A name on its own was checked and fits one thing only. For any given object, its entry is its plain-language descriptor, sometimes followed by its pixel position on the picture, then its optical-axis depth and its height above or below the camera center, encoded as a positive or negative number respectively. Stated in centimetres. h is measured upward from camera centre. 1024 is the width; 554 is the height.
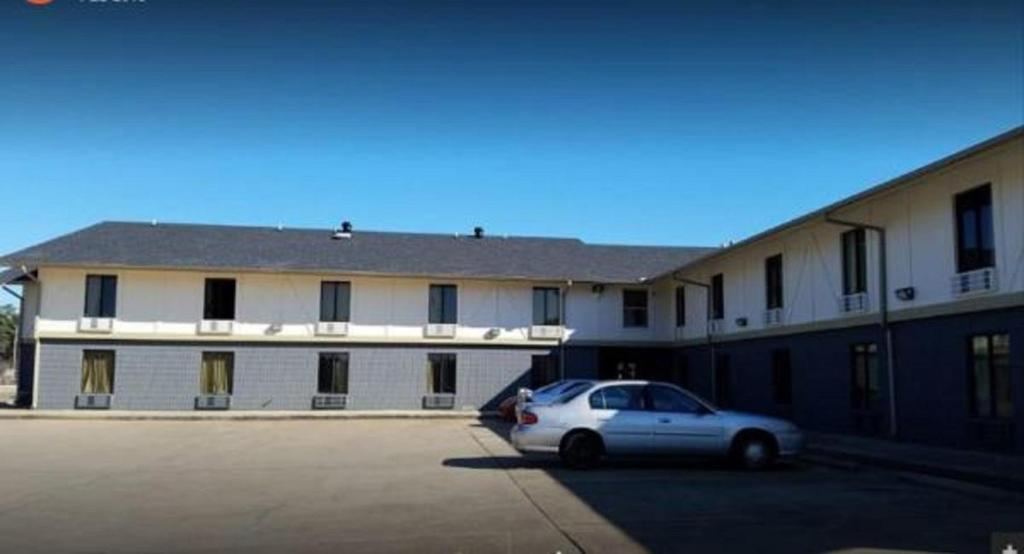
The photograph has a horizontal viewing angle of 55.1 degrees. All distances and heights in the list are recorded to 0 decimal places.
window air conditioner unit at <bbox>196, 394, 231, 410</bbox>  3600 -56
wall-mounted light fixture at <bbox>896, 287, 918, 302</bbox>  2012 +209
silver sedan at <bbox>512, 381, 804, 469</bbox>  1569 -65
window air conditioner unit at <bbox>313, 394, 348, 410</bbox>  3678 -52
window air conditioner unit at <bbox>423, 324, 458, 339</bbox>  3797 +225
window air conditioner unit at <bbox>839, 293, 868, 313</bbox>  2222 +210
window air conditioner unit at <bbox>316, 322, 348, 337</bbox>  3722 +223
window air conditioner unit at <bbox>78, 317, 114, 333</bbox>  3594 +218
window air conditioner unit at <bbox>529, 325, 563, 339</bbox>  3862 +230
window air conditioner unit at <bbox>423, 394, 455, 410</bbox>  3750 -48
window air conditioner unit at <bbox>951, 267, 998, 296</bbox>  1759 +209
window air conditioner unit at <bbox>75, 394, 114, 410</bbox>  3538 -61
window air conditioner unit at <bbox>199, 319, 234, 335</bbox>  3656 +220
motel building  2981 +260
